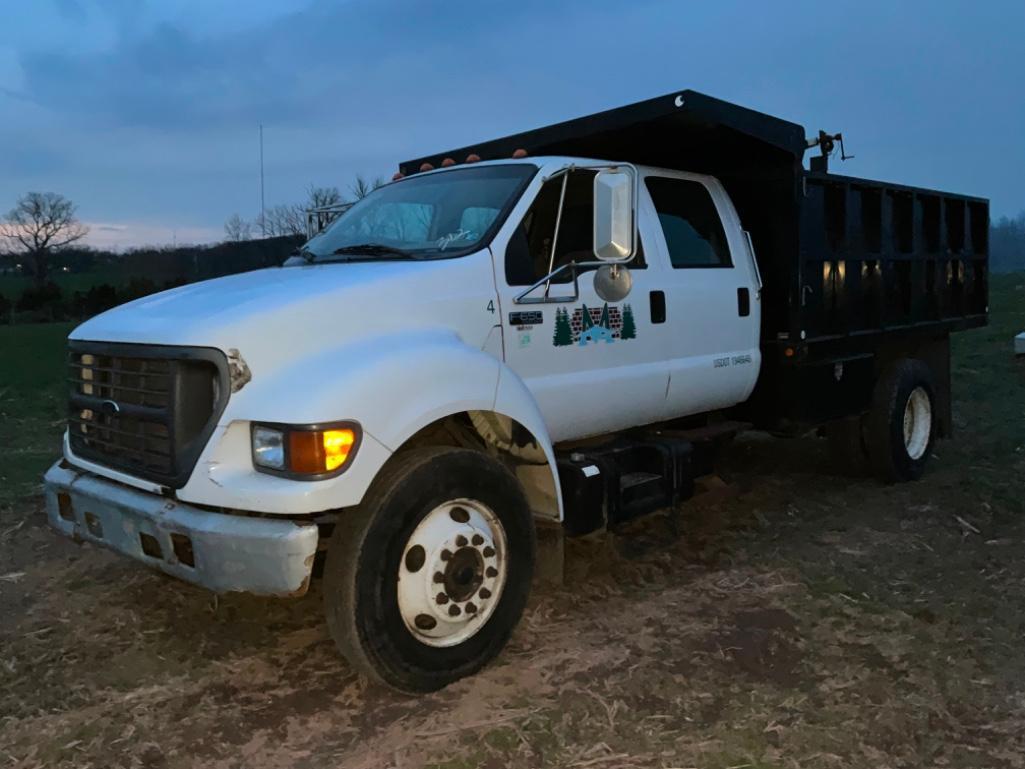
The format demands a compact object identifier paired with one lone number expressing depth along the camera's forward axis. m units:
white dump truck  3.35
